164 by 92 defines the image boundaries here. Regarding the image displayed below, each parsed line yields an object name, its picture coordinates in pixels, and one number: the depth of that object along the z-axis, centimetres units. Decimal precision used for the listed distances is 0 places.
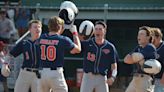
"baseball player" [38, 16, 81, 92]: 1758
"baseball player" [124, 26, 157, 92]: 1722
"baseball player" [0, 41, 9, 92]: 2548
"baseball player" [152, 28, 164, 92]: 1872
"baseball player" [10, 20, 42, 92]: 1923
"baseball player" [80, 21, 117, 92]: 1914
